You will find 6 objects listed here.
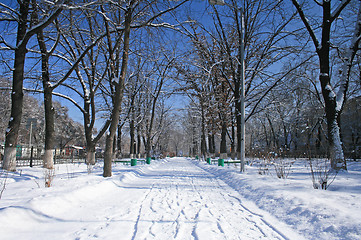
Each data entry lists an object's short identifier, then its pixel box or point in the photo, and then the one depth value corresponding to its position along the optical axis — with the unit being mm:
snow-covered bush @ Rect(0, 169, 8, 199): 7385
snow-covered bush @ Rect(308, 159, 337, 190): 5982
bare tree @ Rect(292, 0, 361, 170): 9211
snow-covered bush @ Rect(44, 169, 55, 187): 6457
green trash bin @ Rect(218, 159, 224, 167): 16641
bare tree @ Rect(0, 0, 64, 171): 9289
